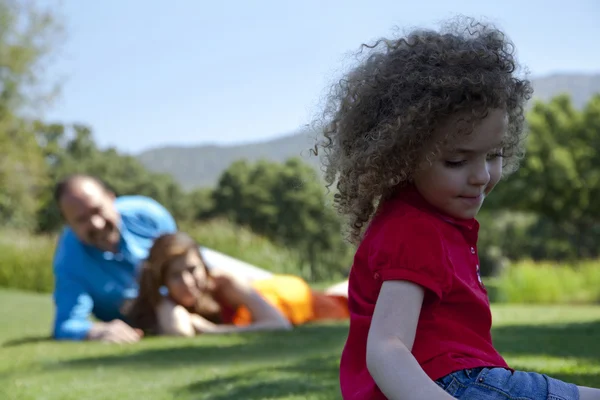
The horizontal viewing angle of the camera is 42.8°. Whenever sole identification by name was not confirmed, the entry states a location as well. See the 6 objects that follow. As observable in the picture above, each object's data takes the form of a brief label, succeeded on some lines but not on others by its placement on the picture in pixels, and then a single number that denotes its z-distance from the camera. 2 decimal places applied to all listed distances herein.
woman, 6.33
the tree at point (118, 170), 58.41
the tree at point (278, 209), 54.31
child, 1.67
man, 6.38
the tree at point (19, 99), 29.81
